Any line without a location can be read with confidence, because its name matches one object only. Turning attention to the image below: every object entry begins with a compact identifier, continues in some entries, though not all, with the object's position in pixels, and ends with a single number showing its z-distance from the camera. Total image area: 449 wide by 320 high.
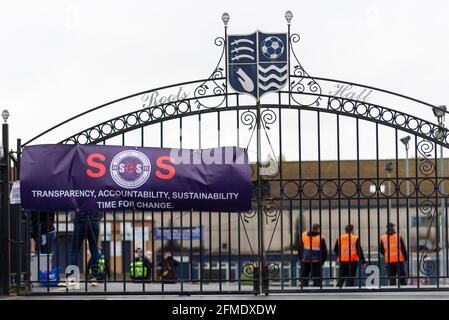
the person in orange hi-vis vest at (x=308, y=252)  13.06
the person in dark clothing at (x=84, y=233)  12.95
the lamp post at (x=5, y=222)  12.63
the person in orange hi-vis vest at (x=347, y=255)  13.18
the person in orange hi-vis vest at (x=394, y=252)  13.29
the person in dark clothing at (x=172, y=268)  12.29
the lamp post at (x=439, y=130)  12.40
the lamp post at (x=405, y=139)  23.29
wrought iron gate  12.34
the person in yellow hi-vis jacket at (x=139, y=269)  12.38
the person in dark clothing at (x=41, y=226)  12.84
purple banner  12.45
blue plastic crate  12.57
